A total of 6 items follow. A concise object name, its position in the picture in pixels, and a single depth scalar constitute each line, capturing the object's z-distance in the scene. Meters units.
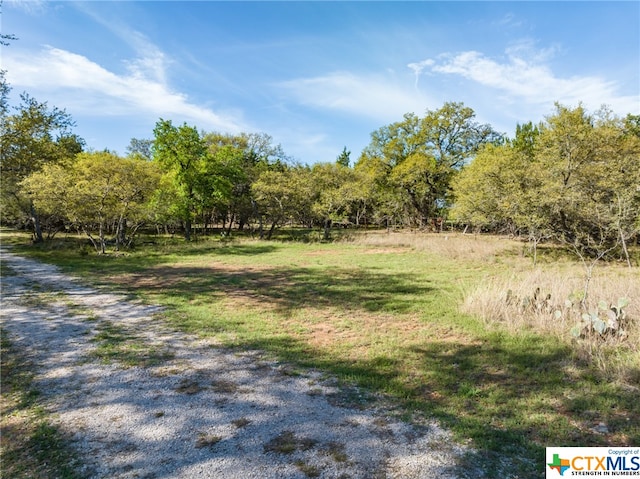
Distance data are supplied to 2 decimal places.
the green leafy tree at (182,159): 25.73
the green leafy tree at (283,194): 27.62
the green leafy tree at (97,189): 16.64
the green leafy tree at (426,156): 36.41
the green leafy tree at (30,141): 13.67
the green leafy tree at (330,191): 28.03
